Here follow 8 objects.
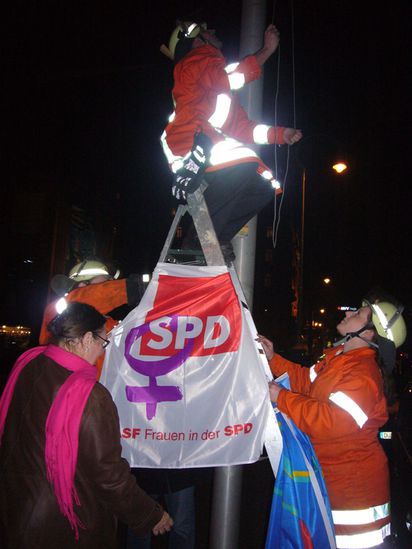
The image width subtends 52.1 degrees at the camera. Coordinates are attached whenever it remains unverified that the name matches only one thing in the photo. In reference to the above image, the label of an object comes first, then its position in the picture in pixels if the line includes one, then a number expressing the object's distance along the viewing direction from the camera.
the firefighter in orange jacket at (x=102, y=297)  2.56
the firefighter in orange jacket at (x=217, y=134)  2.48
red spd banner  2.13
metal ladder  2.42
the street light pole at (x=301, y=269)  15.25
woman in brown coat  2.13
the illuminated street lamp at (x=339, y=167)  11.21
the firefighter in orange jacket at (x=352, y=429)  2.40
